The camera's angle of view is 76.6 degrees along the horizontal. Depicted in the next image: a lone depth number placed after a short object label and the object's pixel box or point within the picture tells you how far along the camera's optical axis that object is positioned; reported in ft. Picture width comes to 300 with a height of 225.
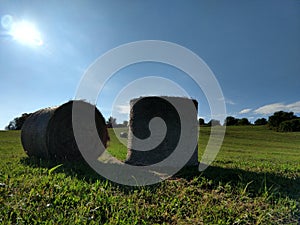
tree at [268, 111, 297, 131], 134.74
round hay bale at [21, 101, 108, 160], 20.07
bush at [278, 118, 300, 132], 124.09
